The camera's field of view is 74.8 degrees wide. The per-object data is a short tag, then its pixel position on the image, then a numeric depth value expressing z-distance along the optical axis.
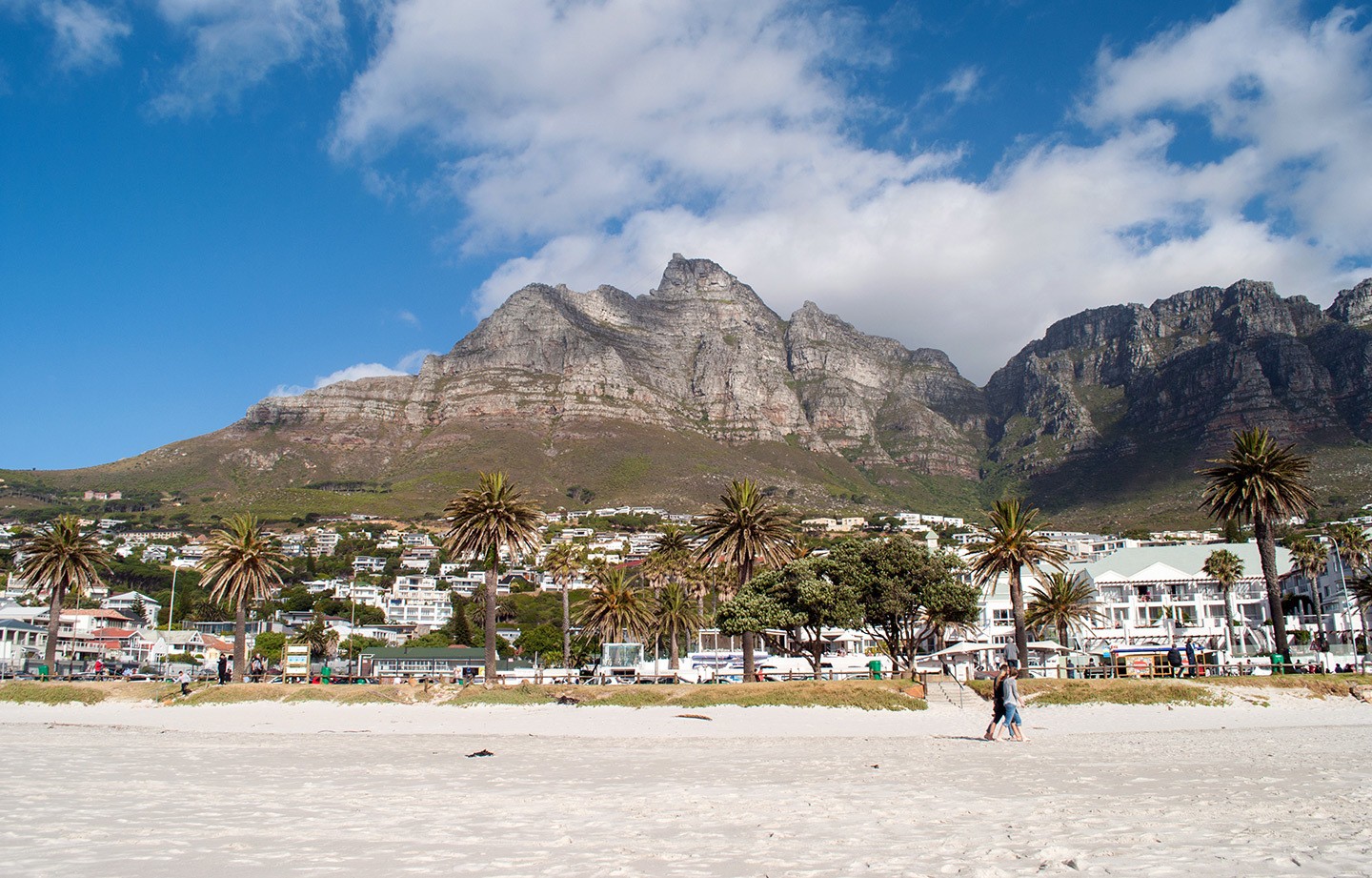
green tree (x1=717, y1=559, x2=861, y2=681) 51.53
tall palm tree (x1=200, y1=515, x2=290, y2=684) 51.09
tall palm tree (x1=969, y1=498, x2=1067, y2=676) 47.00
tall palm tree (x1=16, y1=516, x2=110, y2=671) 56.56
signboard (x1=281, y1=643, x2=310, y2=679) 47.28
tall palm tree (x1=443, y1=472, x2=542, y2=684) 47.94
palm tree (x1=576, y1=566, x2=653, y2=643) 63.84
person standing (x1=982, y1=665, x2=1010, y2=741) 21.31
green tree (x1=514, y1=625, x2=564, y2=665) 100.62
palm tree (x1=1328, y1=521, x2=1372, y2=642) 66.38
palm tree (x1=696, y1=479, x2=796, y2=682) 48.56
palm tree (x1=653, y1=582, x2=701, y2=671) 67.08
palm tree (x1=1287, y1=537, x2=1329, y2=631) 74.56
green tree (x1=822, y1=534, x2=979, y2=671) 53.22
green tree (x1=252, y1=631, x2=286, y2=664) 102.88
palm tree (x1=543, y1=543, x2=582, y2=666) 70.44
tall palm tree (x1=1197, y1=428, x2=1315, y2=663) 45.88
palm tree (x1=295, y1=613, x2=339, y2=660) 102.88
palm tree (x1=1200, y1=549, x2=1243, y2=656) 68.94
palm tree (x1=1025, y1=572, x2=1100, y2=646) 57.19
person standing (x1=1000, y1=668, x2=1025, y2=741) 21.14
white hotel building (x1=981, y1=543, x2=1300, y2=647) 79.81
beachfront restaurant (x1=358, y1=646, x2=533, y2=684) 93.56
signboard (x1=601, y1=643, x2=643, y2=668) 58.47
